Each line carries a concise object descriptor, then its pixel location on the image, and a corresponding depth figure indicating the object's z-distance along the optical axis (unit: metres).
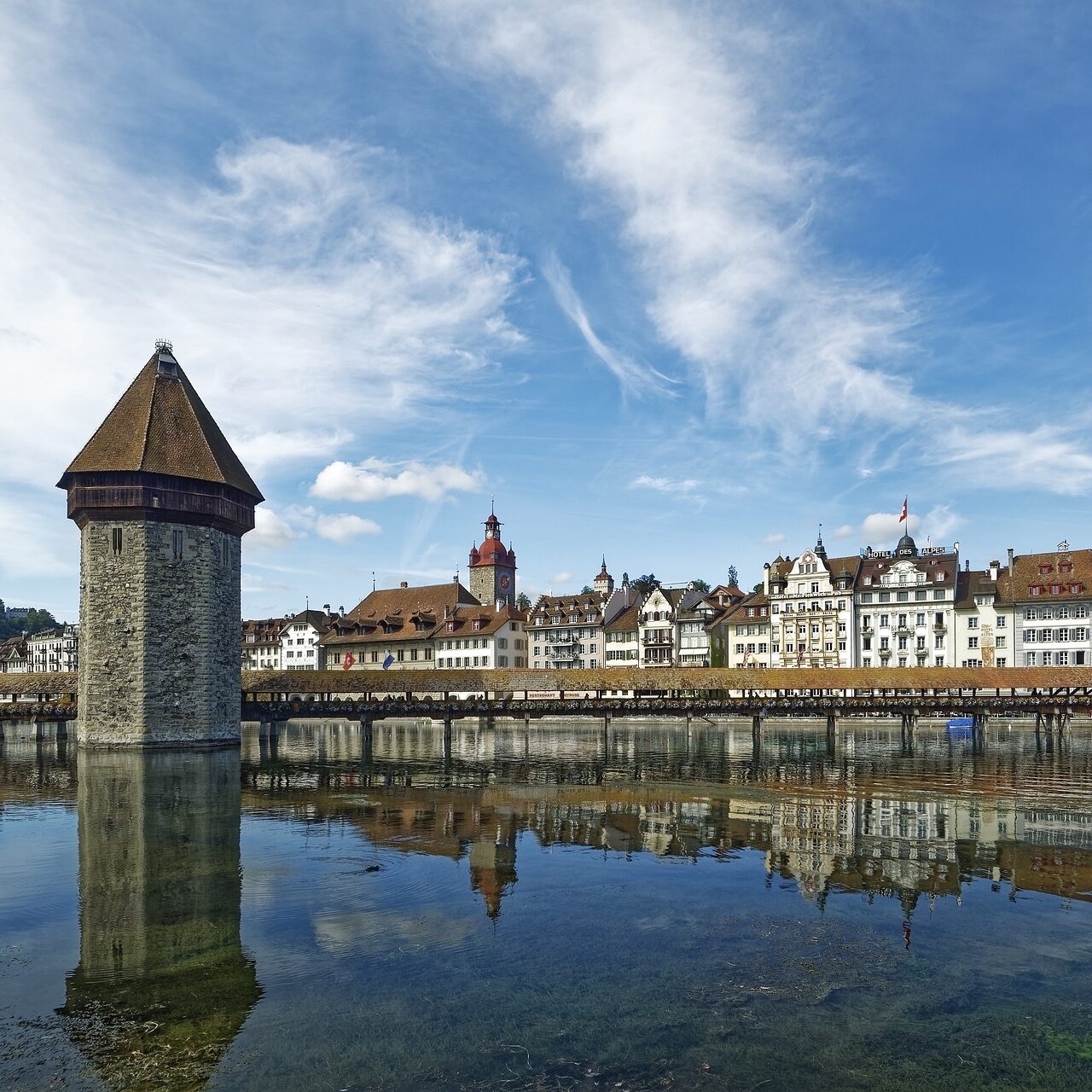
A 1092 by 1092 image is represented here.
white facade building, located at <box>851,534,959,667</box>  73.19
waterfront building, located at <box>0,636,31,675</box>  125.19
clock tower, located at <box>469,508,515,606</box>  98.56
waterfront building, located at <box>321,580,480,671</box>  89.06
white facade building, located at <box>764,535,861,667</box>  76.81
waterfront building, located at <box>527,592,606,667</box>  89.44
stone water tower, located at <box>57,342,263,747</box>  40.66
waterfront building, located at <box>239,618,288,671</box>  104.62
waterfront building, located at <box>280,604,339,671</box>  99.96
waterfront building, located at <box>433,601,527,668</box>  86.44
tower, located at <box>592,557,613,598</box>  103.31
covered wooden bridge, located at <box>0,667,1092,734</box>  49.59
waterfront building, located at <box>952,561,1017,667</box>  70.69
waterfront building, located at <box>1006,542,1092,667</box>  68.31
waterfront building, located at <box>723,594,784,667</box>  80.38
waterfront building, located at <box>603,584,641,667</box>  86.94
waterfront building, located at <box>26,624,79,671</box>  122.19
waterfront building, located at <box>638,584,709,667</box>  83.62
